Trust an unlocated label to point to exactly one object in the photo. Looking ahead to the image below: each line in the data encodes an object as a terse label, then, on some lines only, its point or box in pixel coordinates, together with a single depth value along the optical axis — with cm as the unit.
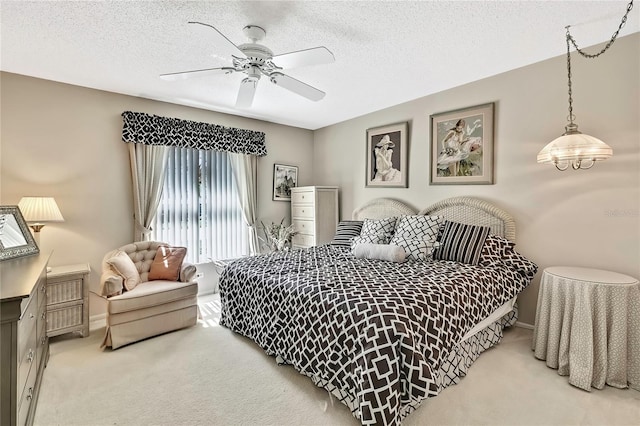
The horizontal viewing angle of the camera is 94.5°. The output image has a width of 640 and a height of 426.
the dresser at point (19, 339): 124
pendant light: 222
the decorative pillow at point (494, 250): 275
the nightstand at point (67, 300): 275
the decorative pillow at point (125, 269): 283
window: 387
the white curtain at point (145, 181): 354
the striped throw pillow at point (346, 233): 380
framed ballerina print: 320
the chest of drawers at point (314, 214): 459
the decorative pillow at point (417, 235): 296
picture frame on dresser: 205
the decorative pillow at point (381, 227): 343
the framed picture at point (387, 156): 399
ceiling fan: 196
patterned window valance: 349
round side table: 202
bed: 161
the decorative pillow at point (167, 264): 323
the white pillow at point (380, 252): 289
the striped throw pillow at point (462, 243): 279
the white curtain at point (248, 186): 445
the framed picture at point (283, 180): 494
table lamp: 267
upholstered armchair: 267
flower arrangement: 460
